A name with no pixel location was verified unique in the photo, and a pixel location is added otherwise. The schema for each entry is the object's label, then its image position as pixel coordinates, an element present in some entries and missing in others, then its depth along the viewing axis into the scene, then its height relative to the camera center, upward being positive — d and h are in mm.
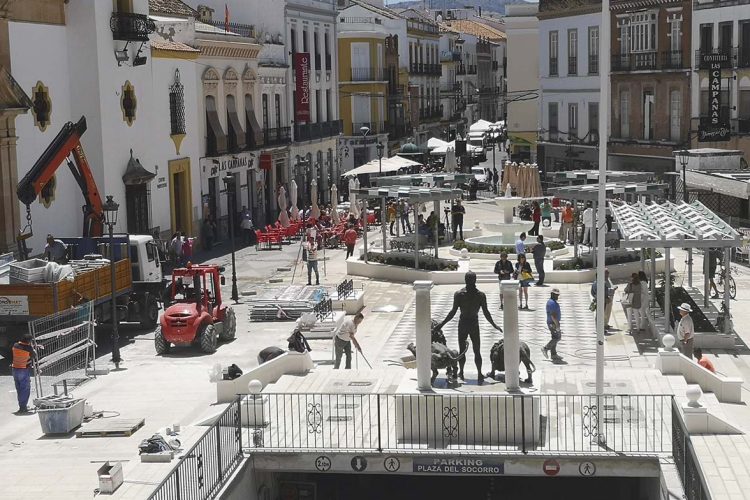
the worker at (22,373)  22516 -4255
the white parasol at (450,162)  56531 -2343
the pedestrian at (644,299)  27452 -4051
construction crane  31719 -1446
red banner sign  61219 +904
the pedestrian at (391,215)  48281 -3840
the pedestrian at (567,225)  41250 -3792
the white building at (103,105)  35844 +318
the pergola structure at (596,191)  35969 -2410
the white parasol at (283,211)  48250 -3604
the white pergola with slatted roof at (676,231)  25266 -2569
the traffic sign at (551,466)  17906 -4805
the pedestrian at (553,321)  25109 -4042
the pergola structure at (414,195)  37031 -2452
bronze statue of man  19469 -3013
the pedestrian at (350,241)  39156 -3854
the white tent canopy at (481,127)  83256 -1357
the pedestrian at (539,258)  33625 -3861
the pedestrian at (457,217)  42156 -3467
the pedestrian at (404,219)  47769 -3975
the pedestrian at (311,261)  35562 -3968
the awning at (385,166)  50731 -2232
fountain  39750 -3577
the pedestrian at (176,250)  40281 -4066
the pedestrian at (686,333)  23334 -4027
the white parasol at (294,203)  48906 -3388
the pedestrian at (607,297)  27531 -4038
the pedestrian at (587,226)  37716 -3538
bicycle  32062 -4479
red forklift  27500 -4171
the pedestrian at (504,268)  31438 -3814
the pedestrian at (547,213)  46406 -3781
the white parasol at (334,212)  47469 -3613
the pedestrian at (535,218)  42250 -3636
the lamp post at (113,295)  26484 -3603
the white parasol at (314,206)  48025 -3416
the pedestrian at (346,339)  23766 -4088
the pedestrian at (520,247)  34438 -3650
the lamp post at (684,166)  42375 -2102
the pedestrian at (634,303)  27406 -4158
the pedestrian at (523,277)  31272 -4021
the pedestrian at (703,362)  22000 -4332
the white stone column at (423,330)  18844 -3116
